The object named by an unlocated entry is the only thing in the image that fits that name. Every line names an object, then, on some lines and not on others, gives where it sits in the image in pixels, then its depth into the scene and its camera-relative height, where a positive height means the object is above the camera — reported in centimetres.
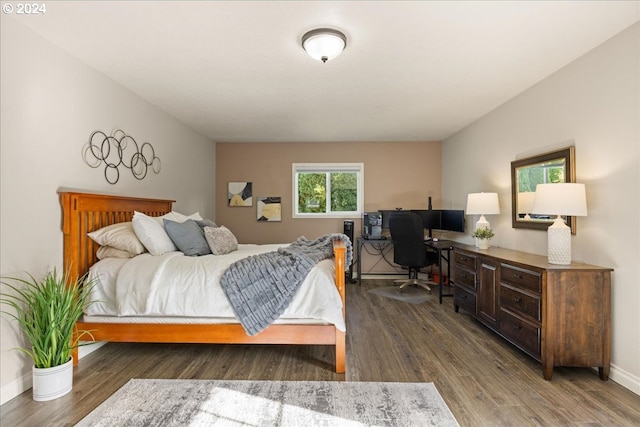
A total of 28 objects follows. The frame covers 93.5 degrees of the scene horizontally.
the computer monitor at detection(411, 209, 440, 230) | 472 -6
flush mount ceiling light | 201 +117
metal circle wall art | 260 +57
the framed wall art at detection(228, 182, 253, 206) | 527 +35
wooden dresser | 209 -71
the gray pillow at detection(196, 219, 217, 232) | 312 -10
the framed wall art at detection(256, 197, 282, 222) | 527 +7
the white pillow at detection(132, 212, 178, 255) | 251 -18
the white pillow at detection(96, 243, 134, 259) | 247 -33
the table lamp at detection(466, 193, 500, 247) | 338 +10
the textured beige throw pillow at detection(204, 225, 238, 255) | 282 -26
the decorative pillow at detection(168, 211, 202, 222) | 301 -3
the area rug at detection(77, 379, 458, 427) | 169 -116
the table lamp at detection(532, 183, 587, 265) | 219 +5
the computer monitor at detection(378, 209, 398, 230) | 497 -7
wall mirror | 250 +34
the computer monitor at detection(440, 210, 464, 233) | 428 -9
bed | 223 -87
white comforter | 219 -59
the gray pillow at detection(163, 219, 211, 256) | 270 -22
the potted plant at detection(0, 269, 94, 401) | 188 -72
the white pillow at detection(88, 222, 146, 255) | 247 -21
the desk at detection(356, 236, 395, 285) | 475 -46
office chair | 412 -40
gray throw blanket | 217 -55
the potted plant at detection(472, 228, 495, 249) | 320 -24
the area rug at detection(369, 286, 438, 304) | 402 -113
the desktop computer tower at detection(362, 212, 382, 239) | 495 -17
